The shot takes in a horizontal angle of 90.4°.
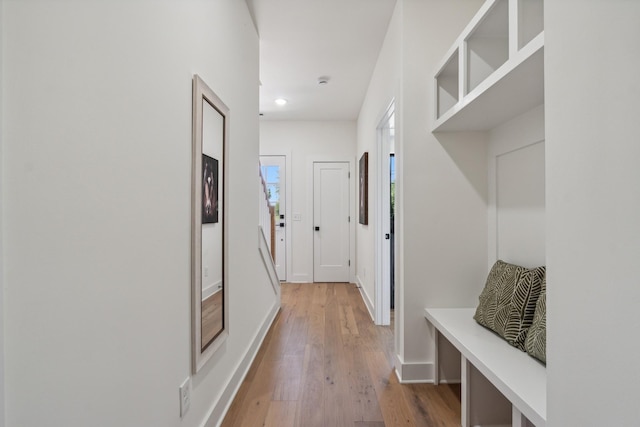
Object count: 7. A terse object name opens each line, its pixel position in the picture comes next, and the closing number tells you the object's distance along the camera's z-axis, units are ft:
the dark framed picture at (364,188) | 12.33
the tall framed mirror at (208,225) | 4.37
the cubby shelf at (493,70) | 3.81
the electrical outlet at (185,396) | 3.95
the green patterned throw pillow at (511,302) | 4.89
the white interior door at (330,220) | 16.42
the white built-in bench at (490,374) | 3.71
